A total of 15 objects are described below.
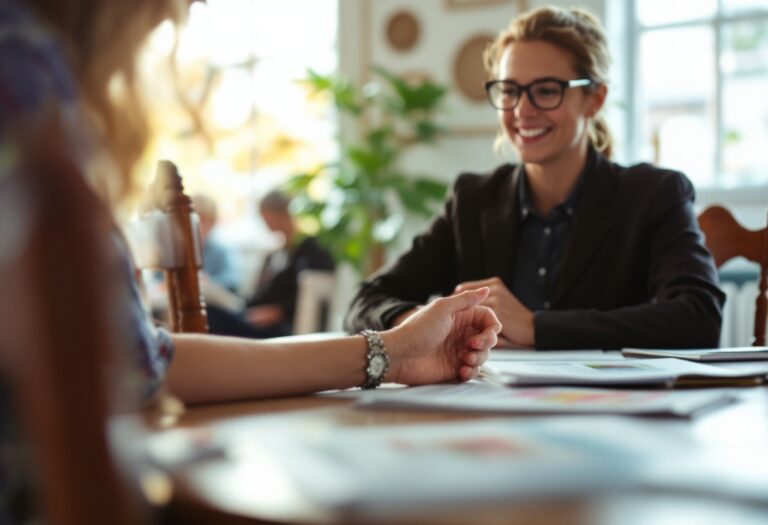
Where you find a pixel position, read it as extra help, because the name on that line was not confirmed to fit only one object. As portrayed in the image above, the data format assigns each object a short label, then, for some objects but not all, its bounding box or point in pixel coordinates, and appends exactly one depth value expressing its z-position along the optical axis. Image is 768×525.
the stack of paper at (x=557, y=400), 0.87
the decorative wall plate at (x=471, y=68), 4.72
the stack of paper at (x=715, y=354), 1.25
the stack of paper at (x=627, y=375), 1.04
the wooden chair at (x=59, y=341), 0.49
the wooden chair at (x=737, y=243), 1.88
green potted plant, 4.58
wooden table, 0.55
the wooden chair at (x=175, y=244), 1.52
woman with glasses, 1.88
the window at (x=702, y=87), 3.98
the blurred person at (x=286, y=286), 4.50
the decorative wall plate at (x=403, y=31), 5.00
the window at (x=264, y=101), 5.90
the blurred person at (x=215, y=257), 5.20
